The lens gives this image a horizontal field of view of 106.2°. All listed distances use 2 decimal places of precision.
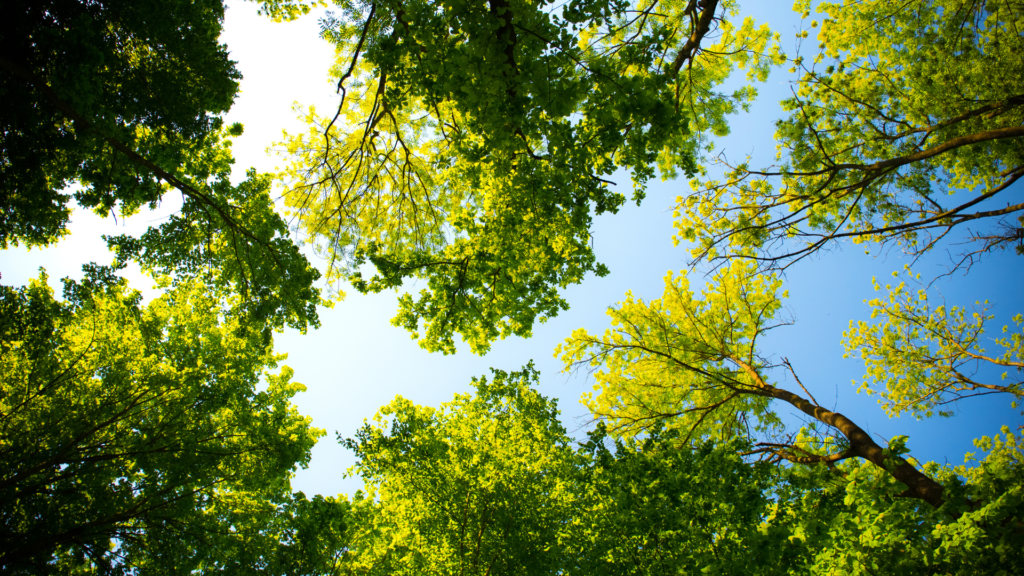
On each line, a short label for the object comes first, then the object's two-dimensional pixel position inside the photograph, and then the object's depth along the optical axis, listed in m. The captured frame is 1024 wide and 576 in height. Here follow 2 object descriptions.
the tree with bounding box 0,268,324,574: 5.46
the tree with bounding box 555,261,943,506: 8.27
